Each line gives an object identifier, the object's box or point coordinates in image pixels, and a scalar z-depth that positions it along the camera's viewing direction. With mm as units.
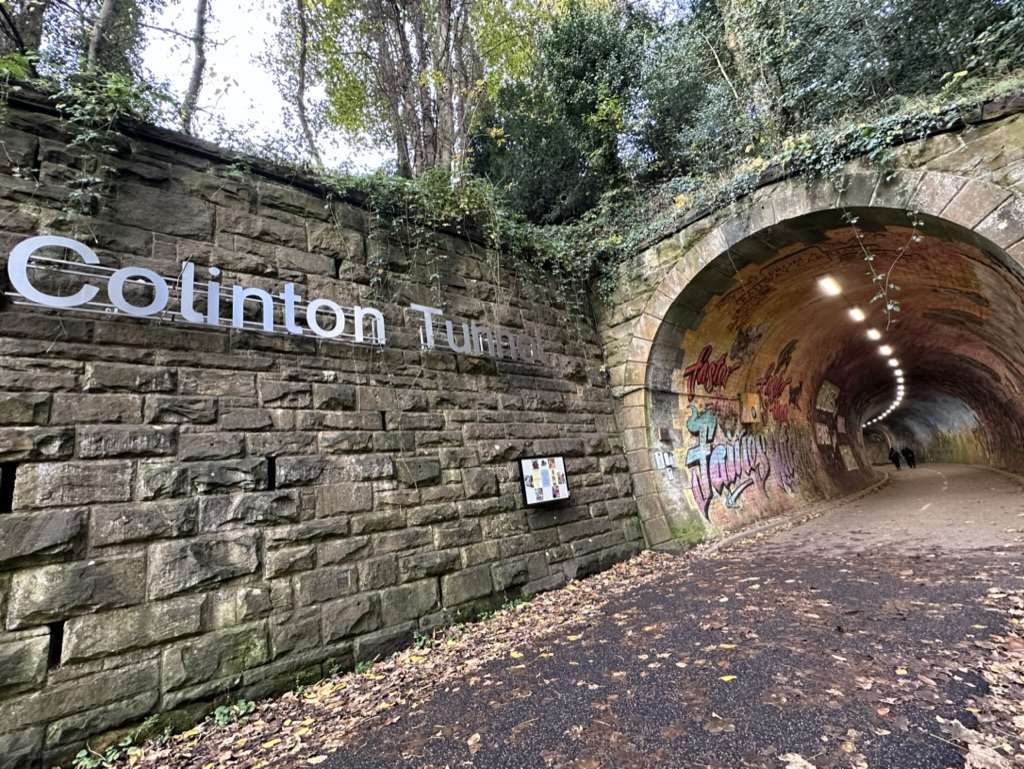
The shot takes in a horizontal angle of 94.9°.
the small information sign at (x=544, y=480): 5363
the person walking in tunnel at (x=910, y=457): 22828
